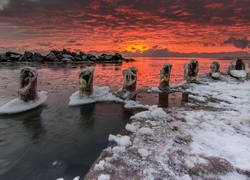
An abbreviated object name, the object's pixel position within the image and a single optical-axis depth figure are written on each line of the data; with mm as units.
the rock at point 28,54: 46262
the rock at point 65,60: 44288
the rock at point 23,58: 45031
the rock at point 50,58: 44444
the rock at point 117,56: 57175
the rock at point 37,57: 44722
